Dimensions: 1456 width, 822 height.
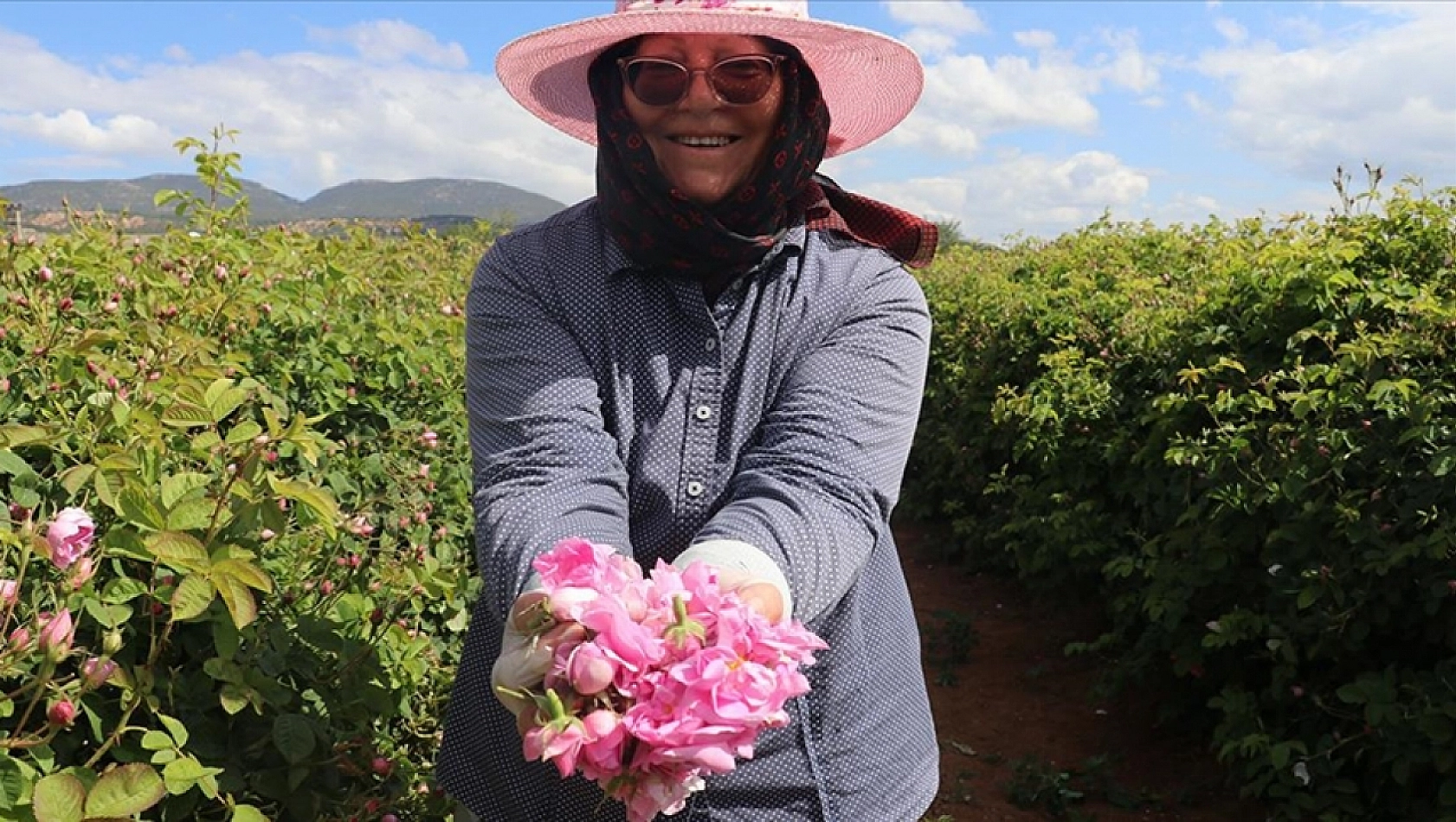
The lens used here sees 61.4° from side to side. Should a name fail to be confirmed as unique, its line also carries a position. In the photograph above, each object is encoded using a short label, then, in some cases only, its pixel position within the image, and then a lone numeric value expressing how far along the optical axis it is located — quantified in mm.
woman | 1448
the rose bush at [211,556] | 1571
